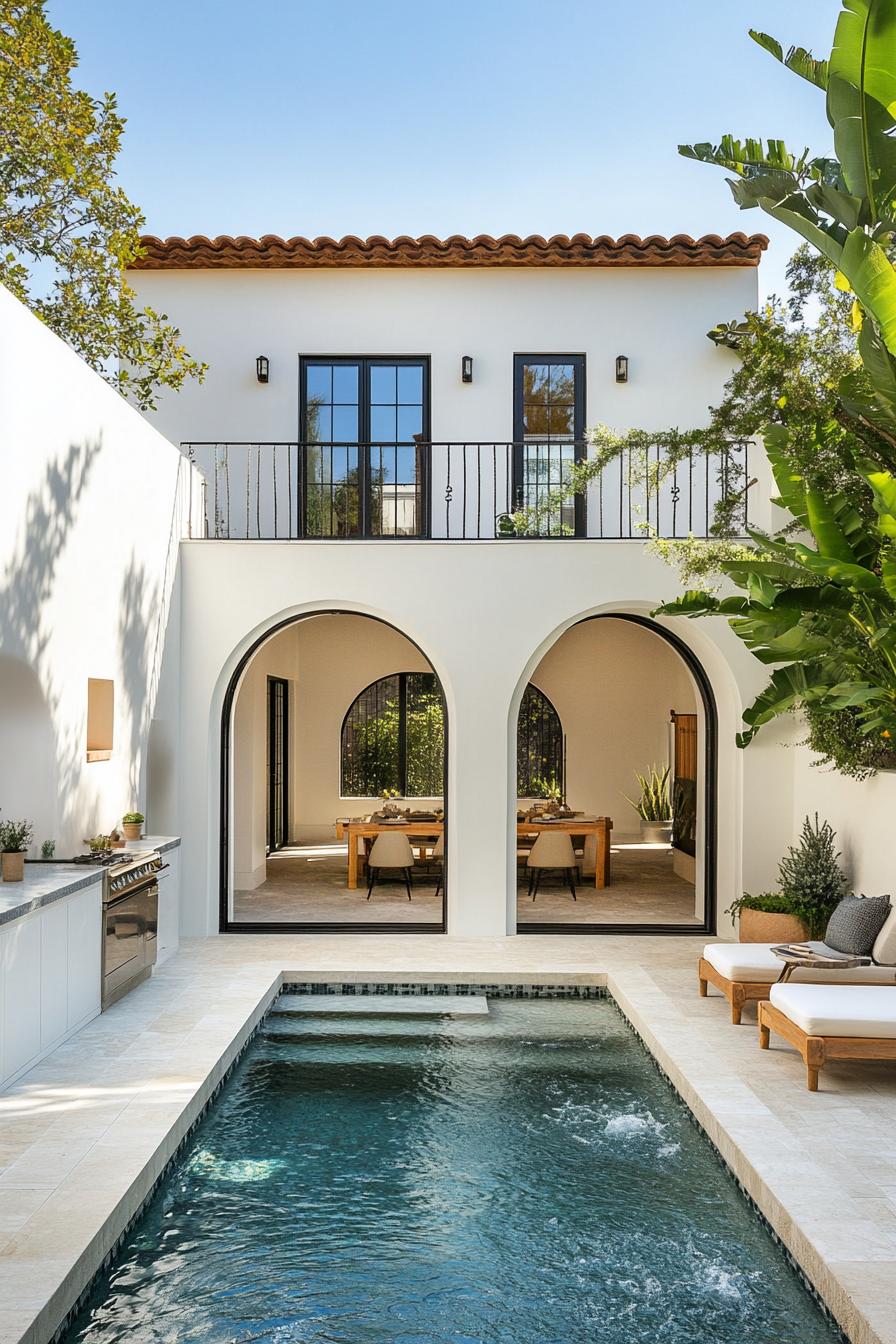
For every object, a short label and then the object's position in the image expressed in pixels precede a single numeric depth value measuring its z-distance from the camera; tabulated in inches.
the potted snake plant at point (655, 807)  722.2
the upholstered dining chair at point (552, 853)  533.6
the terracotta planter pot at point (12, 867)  293.6
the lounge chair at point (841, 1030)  270.4
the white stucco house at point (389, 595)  355.3
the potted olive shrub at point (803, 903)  393.1
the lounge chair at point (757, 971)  314.3
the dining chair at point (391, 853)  529.7
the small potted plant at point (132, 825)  388.5
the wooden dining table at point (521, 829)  545.6
